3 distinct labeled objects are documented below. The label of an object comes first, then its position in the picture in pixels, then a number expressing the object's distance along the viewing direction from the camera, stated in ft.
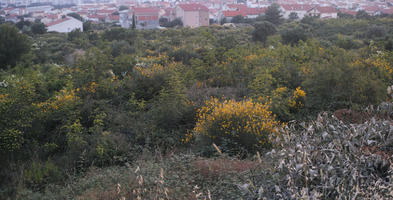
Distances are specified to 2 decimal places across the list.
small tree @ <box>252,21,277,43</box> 86.53
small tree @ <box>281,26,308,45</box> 70.69
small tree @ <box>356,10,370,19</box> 129.59
